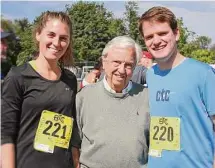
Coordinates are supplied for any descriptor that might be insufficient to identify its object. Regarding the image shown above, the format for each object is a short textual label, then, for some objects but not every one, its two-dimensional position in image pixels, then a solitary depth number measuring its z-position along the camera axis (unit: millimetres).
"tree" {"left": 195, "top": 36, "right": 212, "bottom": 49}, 60294
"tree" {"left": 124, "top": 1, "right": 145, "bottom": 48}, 31234
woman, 2340
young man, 2273
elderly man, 2473
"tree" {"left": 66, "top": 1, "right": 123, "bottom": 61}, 45306
